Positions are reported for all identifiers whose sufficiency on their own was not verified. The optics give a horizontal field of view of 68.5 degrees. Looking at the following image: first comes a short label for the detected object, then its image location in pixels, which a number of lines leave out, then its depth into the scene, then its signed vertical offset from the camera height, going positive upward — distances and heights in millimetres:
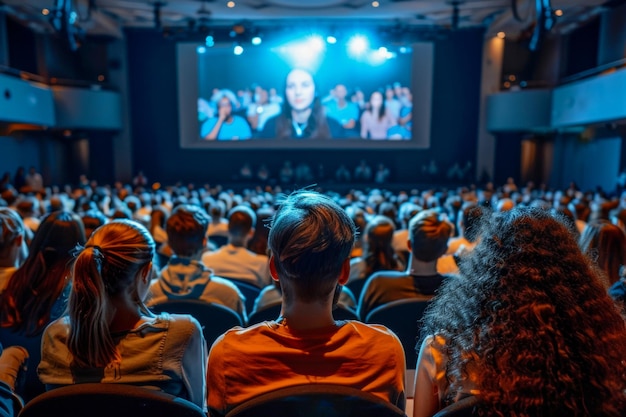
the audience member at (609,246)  2590 -521
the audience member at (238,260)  3160 -774
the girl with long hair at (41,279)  1940 -577
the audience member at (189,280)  2355 -683
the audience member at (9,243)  2410 -518
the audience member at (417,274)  2400 -656
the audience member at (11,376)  1241 -686
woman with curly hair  937 -382
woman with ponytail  1290 -546
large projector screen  14102 +1741
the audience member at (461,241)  2652 -729
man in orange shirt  1108 -472
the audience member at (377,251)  3025 -667
